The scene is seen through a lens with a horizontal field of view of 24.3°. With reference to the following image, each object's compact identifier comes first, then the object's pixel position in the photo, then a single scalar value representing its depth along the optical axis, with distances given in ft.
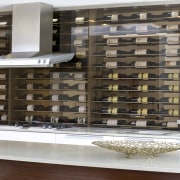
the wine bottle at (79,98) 19.80
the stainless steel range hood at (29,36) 17.98
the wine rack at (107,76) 18.60
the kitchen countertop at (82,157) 7.84
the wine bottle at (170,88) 18.39
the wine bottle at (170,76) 18.39
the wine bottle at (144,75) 18.82
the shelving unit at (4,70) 21.16
